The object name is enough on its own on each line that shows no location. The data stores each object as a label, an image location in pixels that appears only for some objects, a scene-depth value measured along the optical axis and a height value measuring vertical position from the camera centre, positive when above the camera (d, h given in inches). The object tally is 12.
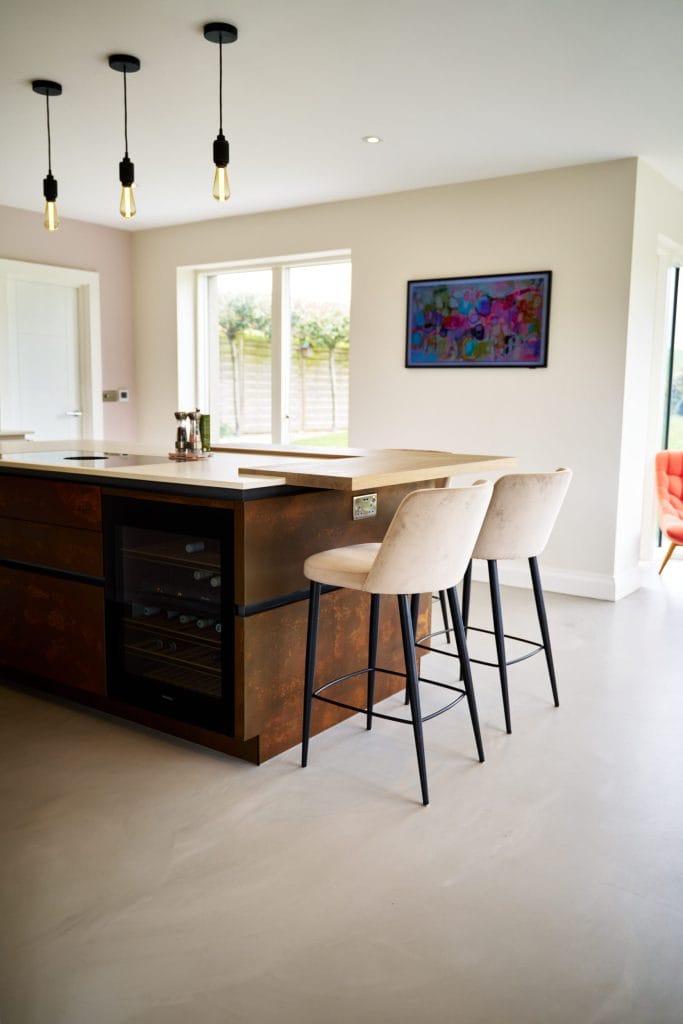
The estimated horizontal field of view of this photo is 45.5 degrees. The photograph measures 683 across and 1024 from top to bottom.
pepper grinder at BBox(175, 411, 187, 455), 128.8 -6.4
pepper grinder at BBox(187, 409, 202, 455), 129.5 -5.4
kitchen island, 101.3 -24.7
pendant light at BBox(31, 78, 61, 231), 140.4 +33.9
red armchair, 213.2 -21.5
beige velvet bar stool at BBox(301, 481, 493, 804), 93.6 -19.3
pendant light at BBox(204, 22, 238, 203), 120.1 +36.6
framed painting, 201.2 +21.2
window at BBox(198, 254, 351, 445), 248.5 +16.2
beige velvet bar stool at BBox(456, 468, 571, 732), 116.6 -16.6
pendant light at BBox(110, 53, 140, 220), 129.2 +35.4
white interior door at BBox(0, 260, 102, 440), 255.9 +14.8
